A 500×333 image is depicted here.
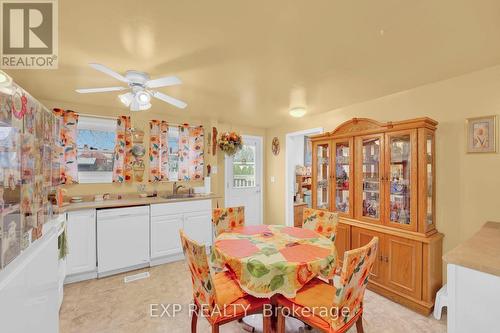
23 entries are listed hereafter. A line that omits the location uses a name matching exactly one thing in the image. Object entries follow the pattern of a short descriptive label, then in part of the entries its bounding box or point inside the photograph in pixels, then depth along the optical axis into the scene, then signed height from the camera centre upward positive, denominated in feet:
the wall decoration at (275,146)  15.21 +1.40
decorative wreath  12.78 +1.39
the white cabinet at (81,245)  8.77 -3.07
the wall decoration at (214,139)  13.55 +1.66
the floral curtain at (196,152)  13.10 +0.86
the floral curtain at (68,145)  9.84 +0.98
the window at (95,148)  10.64 +0.90
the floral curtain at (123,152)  11.02 +0.73
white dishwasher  9.30 -3.06
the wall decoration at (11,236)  2.58 -0.82
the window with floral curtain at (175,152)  11.96 +0.84
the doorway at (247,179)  15.02 -0.86
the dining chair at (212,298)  4.70 -3.00
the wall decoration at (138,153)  11.48 +0.71
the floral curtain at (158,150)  11.89 +0.89
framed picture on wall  6.68 +0.95
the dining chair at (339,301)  4.35 -2.99
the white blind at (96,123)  10.66 +2.10
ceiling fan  6.44 +2.24
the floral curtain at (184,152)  12.78 +0.84
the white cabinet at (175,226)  10.54 -2.88
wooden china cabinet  7.21 -1.23
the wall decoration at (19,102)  2.88 +0.86
